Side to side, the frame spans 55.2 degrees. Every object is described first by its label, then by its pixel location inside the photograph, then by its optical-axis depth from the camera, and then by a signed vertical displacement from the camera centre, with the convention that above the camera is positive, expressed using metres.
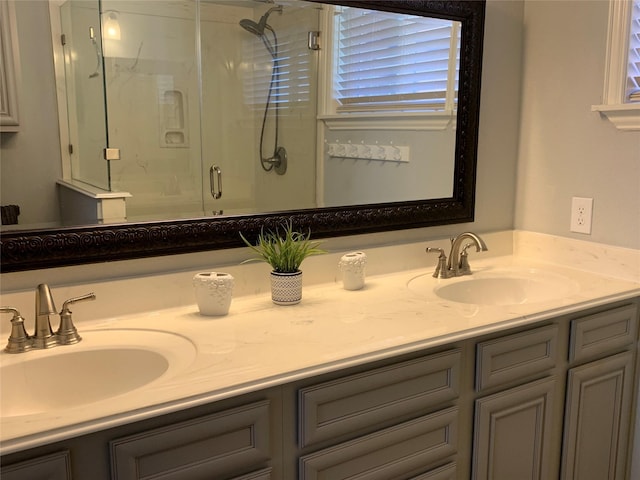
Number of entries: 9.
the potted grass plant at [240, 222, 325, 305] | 1.58 -0.32
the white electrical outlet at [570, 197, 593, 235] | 2.00 -0.24
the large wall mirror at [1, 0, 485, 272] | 1.39 +0.05
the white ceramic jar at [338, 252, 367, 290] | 1.72 -0.36
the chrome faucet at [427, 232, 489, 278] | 1.92 -0.37
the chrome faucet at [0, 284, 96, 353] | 1.25 -0.39
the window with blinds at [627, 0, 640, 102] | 1.81 +0.24
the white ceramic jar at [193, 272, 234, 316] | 1.47 -0.36
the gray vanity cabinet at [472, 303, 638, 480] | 1.53 -0.69
